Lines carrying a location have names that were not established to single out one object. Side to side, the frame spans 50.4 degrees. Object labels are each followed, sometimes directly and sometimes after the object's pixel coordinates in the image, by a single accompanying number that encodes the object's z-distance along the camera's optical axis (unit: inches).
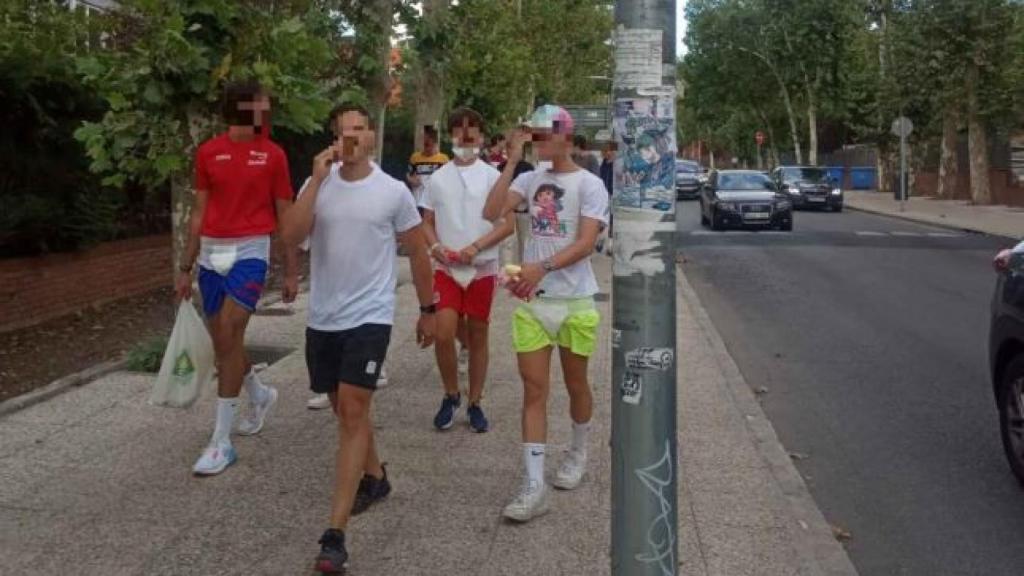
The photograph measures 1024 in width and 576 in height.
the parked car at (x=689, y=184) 1729.8
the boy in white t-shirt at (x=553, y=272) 196.5
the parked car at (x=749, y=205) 973.2
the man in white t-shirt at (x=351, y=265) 176.2
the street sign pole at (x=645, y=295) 138.6
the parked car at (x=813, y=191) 1416.1
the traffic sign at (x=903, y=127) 1342.3
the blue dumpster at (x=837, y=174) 1488.7
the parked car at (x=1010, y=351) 224.2
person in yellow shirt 379.6
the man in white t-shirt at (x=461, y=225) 243.1
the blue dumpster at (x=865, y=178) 2143.2
